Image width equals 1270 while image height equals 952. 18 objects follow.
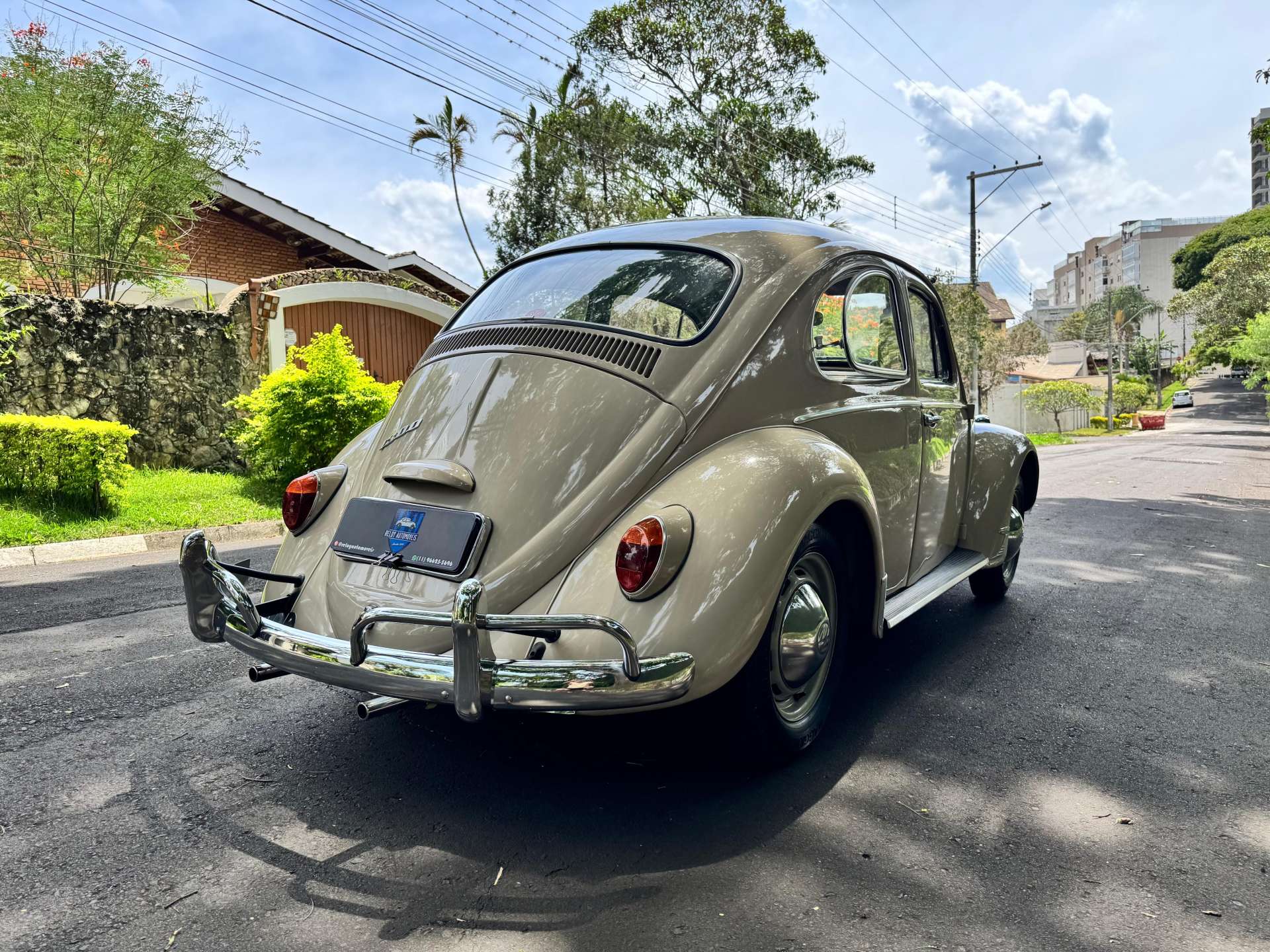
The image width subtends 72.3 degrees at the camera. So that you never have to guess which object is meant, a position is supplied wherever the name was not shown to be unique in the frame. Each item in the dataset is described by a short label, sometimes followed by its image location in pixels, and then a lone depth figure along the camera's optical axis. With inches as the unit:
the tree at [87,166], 425.1
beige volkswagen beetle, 93.6
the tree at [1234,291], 1818.4
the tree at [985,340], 1243.8
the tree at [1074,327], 3959.2
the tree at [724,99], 909.8
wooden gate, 578.2
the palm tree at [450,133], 1022.4
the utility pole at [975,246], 1085.1
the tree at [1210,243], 2795.3
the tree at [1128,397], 2443.4
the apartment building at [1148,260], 4913.9
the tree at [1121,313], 3683.6
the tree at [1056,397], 1883.6
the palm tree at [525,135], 1031.0
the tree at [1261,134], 450.2
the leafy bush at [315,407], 375.9
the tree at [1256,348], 1138.7
